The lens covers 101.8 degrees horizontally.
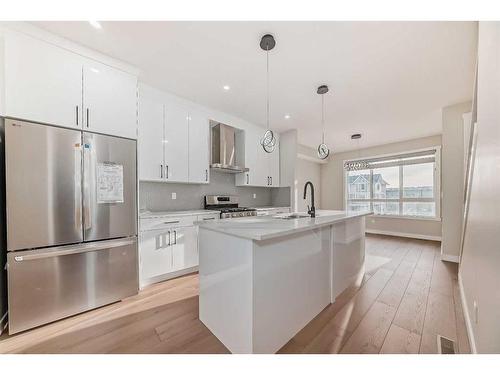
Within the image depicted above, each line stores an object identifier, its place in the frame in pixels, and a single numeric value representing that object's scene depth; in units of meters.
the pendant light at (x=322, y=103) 2.78
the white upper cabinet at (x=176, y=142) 2.94
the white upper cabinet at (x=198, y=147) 3.22
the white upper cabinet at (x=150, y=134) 2.67
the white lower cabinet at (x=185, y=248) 2.74
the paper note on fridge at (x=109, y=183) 2.04
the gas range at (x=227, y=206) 3.41
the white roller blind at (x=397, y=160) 5.05
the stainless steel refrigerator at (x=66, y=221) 1.66
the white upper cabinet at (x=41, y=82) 1.67
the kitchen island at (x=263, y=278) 1.30
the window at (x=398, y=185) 5.05
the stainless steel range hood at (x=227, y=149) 3.61
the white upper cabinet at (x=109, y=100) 2.03
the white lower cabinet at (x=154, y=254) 2.46
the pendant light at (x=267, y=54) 1.86
